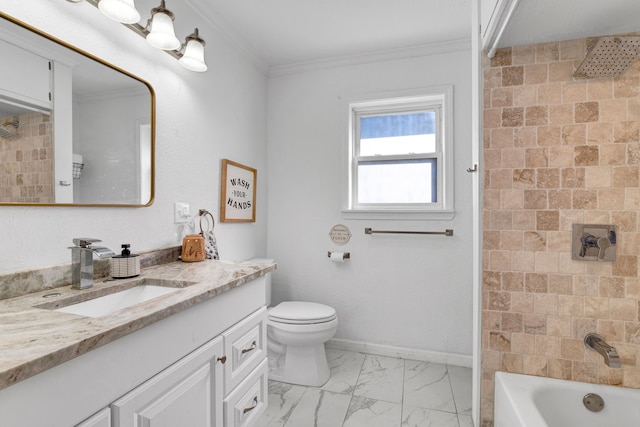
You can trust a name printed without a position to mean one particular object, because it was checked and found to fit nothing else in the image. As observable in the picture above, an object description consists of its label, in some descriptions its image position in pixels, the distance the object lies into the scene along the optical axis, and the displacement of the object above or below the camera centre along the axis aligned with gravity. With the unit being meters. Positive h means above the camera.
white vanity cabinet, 0.84 -0.58
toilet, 2.00 -0.83
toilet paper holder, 2.48 -0.33
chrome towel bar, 2.28 -0.13
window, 2.38 +0.49
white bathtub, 1.23 -0.77
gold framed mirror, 1.02 +0.34
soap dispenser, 1.24 -0.20
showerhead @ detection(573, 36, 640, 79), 1.15 +0.62
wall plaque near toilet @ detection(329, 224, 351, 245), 2.53 -0.16
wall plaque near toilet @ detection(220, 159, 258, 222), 2.12 +0.16
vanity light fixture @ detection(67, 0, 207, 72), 1.19 +0.81
